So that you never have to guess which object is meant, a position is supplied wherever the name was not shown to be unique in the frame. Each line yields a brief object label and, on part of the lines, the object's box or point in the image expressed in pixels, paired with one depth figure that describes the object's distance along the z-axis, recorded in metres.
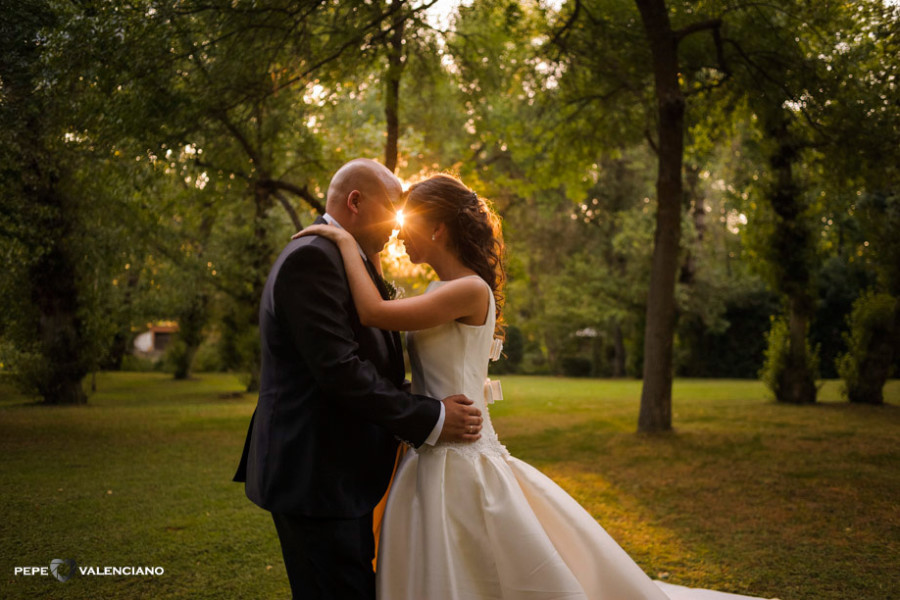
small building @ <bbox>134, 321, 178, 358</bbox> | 53.14
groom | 2.51
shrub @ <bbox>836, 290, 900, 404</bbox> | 15.18
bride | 2.69
